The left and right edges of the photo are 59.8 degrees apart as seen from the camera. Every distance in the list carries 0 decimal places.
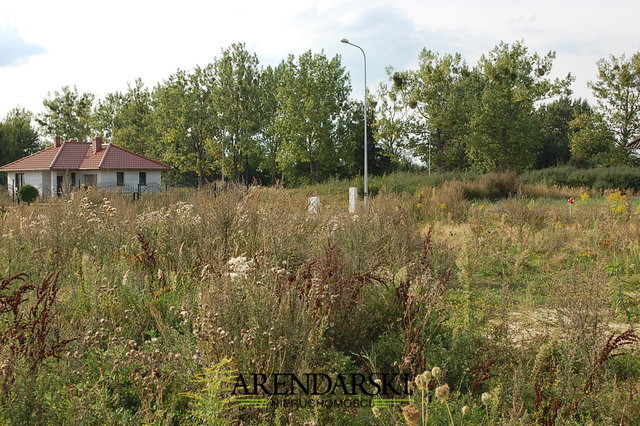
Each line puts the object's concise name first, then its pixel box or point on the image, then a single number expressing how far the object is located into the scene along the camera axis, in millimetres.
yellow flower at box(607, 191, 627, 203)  12870
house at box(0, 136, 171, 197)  41375
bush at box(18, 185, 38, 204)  27188
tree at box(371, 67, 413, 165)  38531
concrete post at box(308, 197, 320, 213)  9428
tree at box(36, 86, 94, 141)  53688
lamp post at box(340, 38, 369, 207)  22861
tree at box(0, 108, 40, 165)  50438
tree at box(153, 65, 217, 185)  44219
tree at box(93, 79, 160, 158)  49344
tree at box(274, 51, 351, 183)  39031
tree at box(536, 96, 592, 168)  46969
